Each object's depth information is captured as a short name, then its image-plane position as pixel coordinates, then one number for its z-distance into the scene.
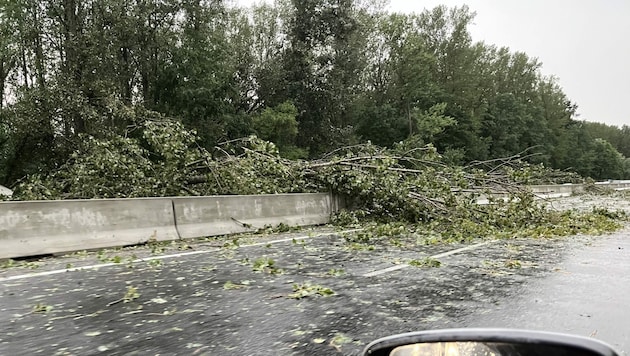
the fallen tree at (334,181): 12.12
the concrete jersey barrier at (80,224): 7.14
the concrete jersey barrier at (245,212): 9.80
